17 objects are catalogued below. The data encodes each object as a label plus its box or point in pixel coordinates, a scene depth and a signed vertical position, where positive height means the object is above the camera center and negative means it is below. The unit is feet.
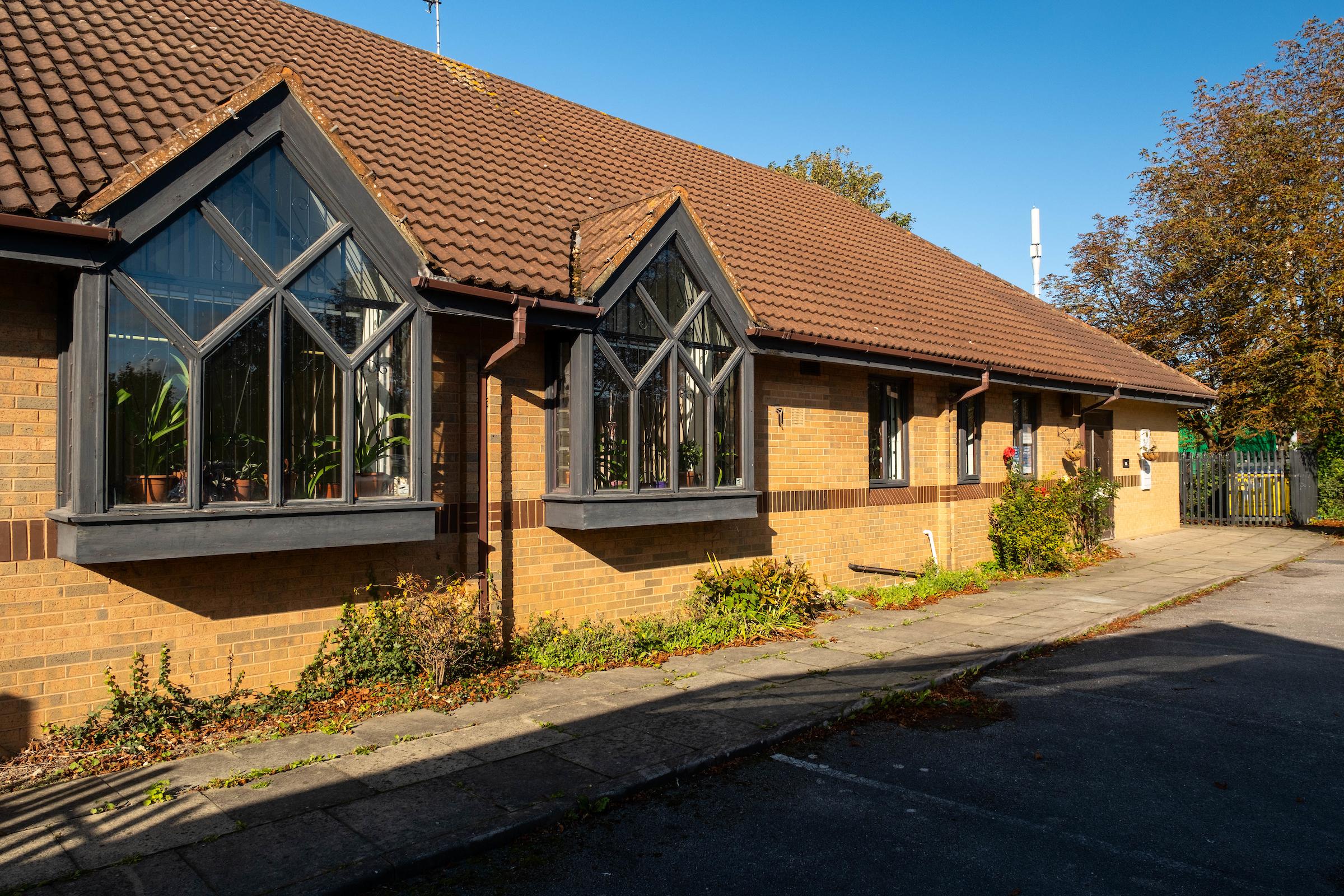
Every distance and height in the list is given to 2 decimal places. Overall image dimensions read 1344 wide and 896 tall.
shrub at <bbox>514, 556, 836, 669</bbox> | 25.86 -5.22
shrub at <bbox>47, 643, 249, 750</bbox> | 18.02 -5.23
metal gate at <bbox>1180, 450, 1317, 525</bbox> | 71.21 -2.12
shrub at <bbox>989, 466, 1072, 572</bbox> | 44.45 -3.38
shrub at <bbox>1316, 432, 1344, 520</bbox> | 73.46 -1.53
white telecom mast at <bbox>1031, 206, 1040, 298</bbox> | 114.11 +28.00
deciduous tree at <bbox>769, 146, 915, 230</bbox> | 112.47 +37.06
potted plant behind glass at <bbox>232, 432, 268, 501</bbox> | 19.51 -0.05
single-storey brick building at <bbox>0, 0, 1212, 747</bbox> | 18.01 +2.95
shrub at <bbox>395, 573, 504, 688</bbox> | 22.31 -4.18
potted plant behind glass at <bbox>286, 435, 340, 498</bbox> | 20.31 +0.07
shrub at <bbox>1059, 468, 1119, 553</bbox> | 48.01 -2.42
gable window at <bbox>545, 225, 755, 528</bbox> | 25.93 +1.80
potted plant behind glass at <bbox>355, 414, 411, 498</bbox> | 21.40 +0.20
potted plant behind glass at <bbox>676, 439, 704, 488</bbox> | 28.81 +0.26
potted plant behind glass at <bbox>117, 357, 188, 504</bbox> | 18.24 +0.61
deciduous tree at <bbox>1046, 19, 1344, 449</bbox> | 72.33 +18.21
